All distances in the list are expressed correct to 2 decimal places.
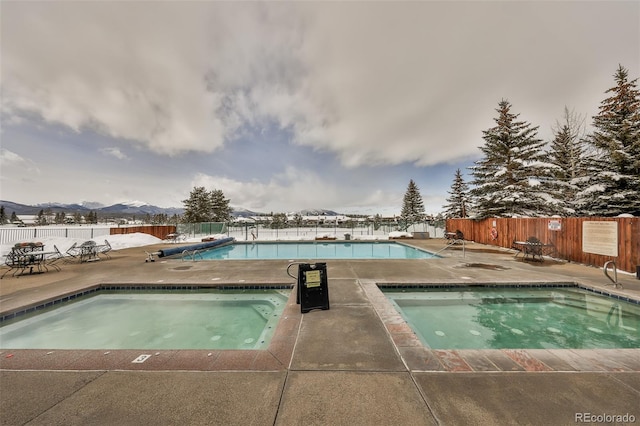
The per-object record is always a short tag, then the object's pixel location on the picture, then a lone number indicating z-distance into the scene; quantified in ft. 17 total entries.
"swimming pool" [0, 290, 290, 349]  13.00
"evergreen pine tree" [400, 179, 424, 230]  122.42
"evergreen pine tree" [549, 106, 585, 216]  52.80
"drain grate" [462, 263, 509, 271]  24.27
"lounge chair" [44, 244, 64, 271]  26.20
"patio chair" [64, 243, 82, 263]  30.17
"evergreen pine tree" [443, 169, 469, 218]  97.10
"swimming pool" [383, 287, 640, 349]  12.84
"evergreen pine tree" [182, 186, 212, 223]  121.29
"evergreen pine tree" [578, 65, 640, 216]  33.83
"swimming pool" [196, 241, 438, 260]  40.52
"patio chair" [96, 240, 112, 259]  32.77
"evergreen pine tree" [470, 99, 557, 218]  51.16
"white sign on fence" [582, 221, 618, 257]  22.95
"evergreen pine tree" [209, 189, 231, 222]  130.82
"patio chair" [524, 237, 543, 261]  28.17
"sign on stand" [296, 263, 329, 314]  12.70
